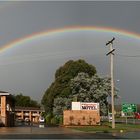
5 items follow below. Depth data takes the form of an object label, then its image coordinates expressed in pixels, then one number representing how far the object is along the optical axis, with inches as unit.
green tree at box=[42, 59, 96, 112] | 1970.6
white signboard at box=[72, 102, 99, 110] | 1575.6
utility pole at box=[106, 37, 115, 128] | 1243.6
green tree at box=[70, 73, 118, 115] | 1829.0
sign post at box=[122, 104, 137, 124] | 1671.5
